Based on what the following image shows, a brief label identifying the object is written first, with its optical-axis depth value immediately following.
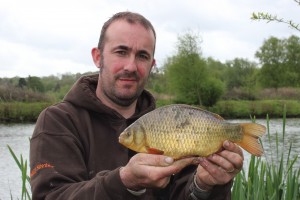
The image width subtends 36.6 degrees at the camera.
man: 2.12
